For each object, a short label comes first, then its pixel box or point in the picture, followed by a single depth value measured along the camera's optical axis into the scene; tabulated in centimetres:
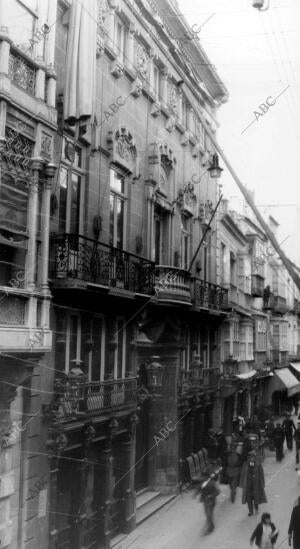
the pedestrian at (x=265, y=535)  1220
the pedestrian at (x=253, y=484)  1589
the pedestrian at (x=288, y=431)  2397
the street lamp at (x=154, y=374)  1854
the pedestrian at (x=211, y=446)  2238
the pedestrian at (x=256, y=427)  2439
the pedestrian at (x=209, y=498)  1481
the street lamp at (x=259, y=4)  1171
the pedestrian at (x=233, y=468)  1786
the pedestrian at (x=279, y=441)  2239
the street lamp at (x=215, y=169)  1669
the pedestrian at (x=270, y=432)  2389
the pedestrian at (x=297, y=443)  2147
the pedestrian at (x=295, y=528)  1165
